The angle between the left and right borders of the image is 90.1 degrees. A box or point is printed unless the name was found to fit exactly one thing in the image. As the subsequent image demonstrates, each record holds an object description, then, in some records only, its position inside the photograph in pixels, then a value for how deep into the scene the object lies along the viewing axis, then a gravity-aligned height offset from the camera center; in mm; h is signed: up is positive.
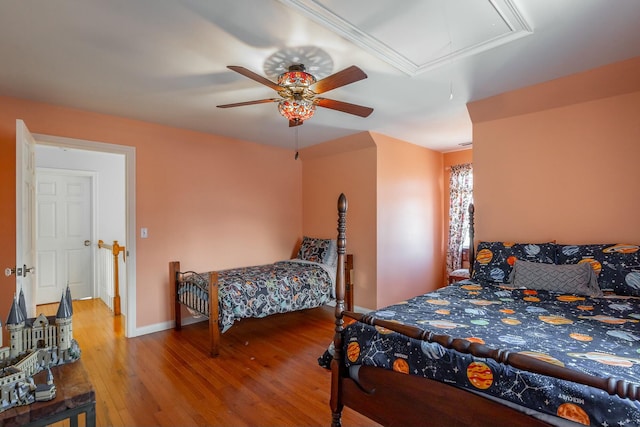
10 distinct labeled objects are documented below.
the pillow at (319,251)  4476 -526
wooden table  1187 -741
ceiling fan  2135 +841
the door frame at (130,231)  3502 -165
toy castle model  1244 -633
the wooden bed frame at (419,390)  1141 -824
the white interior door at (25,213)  2277 +31
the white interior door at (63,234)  4840 -269
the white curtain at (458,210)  4961 +52
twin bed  3104 -818
